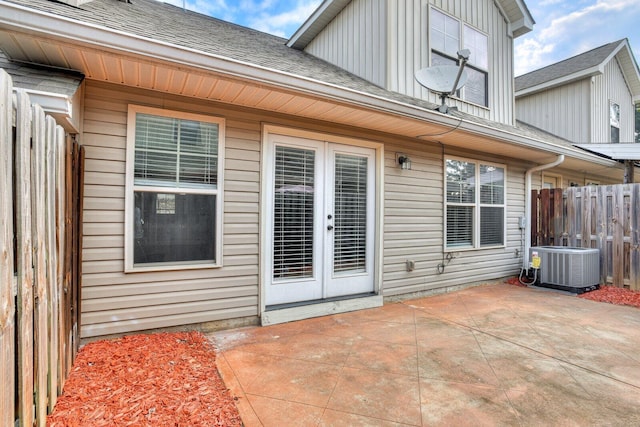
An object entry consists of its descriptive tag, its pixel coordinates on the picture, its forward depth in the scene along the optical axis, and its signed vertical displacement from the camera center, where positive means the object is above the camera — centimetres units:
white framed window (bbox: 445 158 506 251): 513 +25
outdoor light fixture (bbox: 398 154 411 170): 447 +82
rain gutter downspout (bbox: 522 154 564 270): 616 +17
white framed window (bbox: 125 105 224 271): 292 +26
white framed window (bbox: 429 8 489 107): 522 +300
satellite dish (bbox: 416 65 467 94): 439 +200
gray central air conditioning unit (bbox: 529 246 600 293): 507 -83
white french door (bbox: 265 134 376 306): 364 -4
